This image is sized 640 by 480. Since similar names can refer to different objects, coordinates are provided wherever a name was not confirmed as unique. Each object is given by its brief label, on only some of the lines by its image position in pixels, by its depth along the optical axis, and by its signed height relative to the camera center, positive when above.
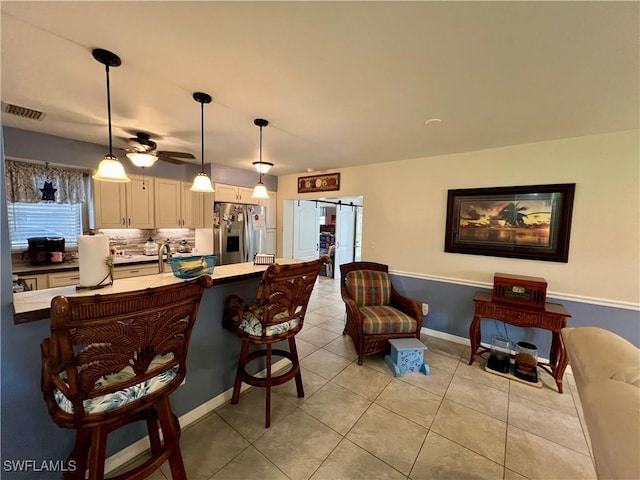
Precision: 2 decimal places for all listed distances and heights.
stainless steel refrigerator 4.29 -0.20
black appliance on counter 3.05 -0.41
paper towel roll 1.34 -0.22
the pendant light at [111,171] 1.71 +0.32
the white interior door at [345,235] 6.35 -0.31
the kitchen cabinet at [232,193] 4.28 +0.48
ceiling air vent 2.17 +0.93
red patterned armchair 2.75 -1.03
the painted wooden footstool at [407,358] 2.55 -1.36
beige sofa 0.66 -0.51
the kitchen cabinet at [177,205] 3.98 +0.23
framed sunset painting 2.66 +0.08
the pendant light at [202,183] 2.17 +0.32
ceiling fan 2.33 +0.68
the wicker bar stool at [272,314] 1.66 -0.68
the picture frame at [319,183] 4.37 +0.72
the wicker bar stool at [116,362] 0.85 -0.57
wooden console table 2.38 -0.91
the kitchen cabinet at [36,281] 2.80 -0.75
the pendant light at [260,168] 2.37 +0.62
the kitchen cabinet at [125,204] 3.42 +0.20
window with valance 3.04 +0.17
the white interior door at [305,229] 5.30 -0.15
